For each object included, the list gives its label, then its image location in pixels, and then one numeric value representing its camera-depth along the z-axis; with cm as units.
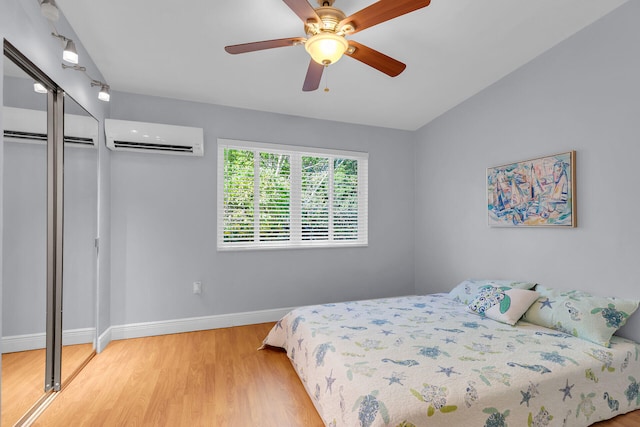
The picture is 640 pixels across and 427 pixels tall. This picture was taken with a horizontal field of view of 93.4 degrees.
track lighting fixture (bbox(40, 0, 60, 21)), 152
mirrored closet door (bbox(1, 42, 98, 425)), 158
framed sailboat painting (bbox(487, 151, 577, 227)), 250
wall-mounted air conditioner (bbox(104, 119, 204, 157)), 289
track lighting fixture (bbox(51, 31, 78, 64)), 175
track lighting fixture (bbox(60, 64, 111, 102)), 237
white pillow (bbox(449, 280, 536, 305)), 275
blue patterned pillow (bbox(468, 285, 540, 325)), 245
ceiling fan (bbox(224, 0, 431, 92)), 152
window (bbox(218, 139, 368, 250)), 354
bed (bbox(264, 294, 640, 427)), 146
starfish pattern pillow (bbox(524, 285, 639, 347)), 208
